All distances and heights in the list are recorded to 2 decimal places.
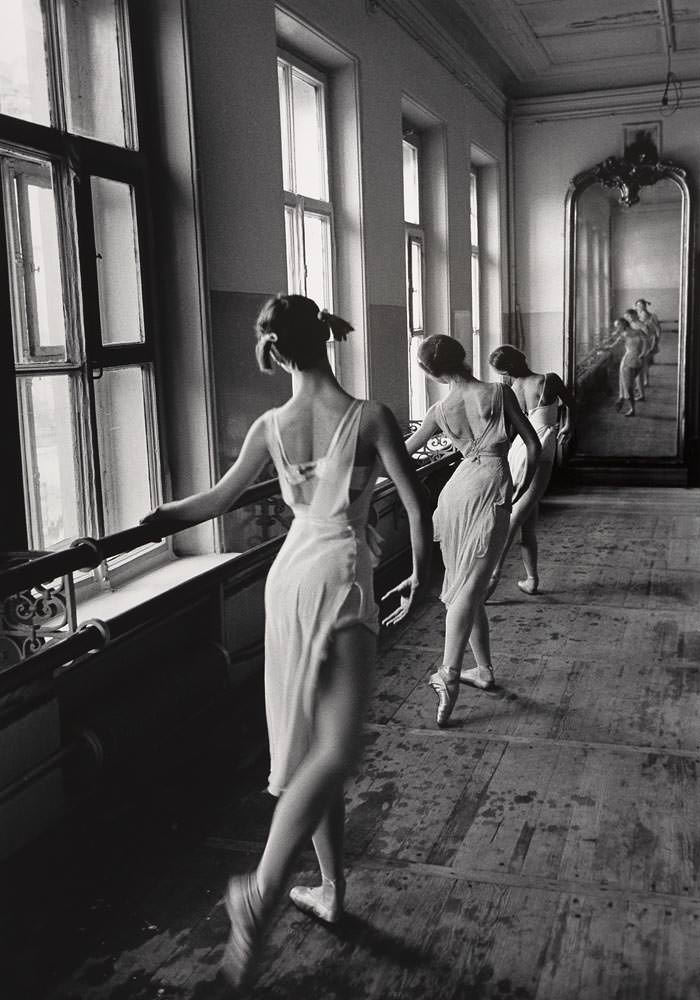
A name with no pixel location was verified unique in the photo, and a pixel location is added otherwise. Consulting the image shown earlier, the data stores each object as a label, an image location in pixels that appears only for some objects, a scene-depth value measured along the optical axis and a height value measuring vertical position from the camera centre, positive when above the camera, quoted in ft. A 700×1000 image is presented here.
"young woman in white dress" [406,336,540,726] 13.07 -2.16
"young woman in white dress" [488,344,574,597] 19.49 -2.19
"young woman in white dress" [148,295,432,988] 7.39 -1.86
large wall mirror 31.65 +0.82
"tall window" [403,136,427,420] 23.94 +1.74
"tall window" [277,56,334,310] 17.39 +2.92
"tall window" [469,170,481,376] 30.66 +2.10
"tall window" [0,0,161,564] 10.09 +0.90
